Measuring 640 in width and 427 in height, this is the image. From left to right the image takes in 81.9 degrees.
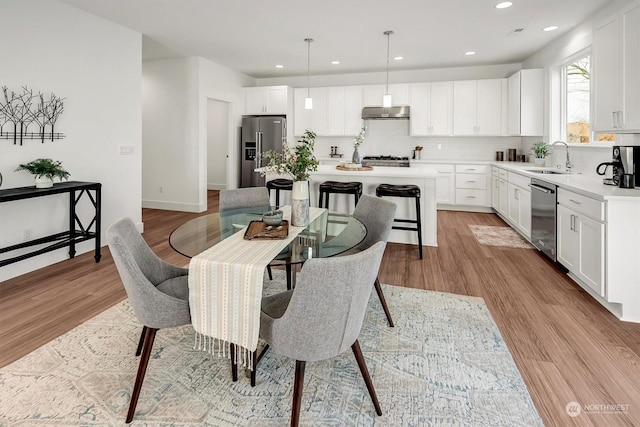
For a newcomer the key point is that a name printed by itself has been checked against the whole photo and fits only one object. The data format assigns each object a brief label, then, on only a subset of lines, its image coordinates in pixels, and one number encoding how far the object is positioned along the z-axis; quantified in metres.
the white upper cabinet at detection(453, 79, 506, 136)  6.54
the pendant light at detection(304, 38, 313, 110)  5.21
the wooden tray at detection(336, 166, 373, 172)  4.60
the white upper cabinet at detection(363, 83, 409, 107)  6.99
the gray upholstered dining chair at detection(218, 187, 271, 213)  3.05
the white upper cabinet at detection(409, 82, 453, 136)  6.82
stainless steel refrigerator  7.34
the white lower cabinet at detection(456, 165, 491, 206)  6.58
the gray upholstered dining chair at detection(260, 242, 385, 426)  1.38
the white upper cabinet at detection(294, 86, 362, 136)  7.29
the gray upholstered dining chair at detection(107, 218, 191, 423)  1.63
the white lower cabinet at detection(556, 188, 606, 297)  2.76
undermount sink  4.47
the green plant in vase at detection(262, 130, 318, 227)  2.26
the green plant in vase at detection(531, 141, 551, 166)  5.38
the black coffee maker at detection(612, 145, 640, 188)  3.10
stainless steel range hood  6.94
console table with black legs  3.16
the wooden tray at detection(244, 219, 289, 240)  2.02
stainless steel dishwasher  3.66
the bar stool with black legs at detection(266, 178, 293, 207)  4.55
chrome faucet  4.64
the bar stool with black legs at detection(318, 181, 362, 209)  4.34
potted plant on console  3.35
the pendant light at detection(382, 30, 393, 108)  4.84
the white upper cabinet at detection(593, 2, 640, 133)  2.91
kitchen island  4.45
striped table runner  1.62
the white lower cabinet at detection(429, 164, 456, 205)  6.78
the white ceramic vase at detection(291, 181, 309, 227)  2.32
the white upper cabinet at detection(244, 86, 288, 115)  7.38
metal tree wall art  3.29
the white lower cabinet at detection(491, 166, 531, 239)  4.57
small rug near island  4.66
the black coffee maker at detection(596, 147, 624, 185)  3.25
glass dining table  1.81
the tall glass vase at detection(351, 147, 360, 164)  4.71
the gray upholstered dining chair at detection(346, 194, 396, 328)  2.47
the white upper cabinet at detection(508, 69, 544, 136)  5.71
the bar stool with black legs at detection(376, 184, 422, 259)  4.08
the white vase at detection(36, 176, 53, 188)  3.37
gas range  7.04
